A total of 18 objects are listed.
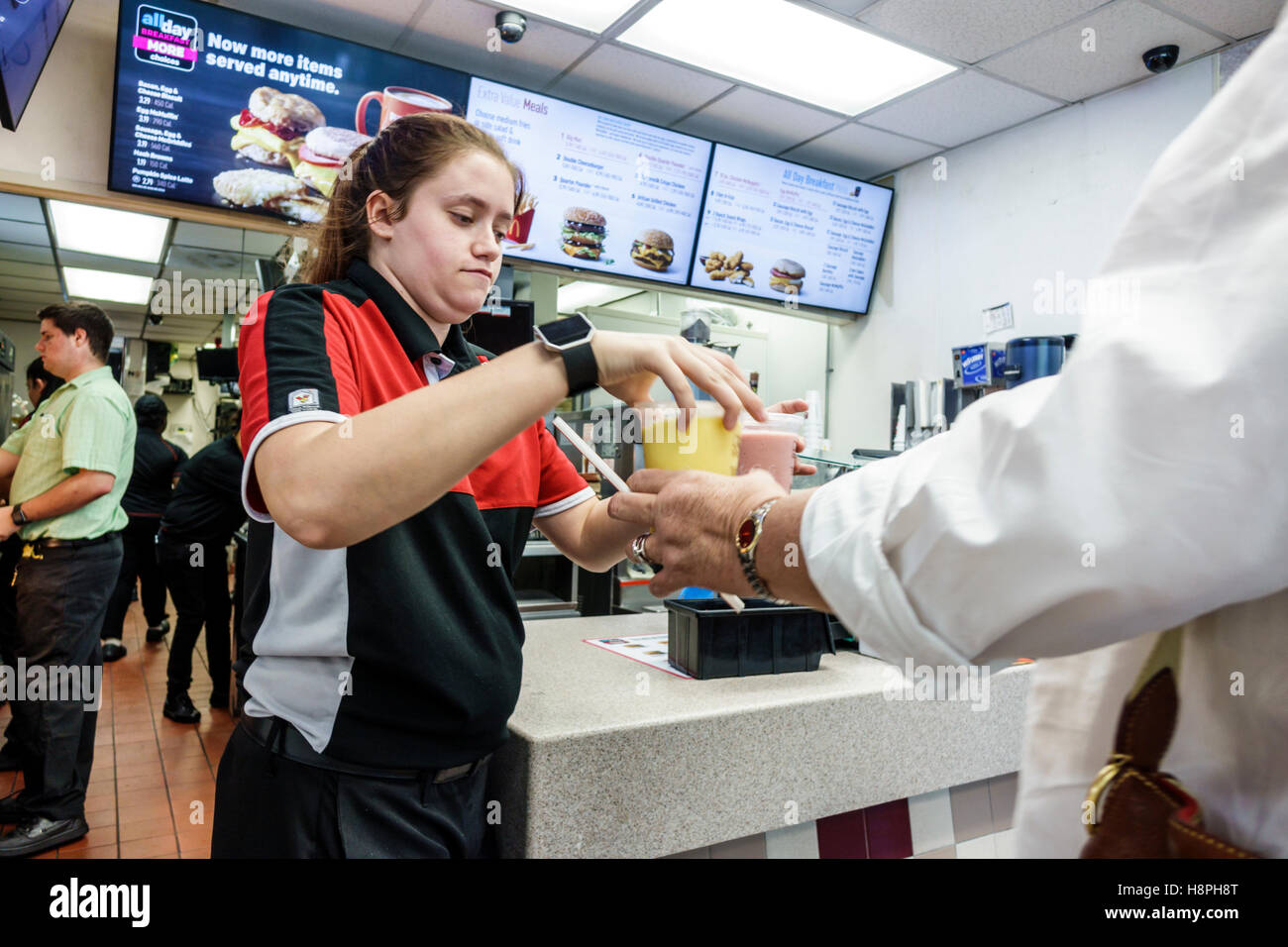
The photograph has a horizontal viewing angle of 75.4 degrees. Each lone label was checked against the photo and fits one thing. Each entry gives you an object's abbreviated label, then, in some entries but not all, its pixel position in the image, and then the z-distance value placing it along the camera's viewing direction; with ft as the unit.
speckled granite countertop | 4.18
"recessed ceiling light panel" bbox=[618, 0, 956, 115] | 10.85
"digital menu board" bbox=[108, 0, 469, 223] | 10.07
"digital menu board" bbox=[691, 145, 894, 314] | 14.19
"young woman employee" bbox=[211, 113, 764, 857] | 2.79
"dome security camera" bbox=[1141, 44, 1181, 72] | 11.29
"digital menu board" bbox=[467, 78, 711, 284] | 12.25
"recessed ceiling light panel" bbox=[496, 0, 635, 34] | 10.56
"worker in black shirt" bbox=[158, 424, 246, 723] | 13.10
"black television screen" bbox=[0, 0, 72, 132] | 6.04
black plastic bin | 5.27
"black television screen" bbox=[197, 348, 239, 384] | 15.19
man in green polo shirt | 9.14
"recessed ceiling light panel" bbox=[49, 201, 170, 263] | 17.70
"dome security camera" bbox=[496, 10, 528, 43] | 10.64
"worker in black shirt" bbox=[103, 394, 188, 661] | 16.51
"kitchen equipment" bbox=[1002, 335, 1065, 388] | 10.74
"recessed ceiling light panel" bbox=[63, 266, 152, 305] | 25.04
